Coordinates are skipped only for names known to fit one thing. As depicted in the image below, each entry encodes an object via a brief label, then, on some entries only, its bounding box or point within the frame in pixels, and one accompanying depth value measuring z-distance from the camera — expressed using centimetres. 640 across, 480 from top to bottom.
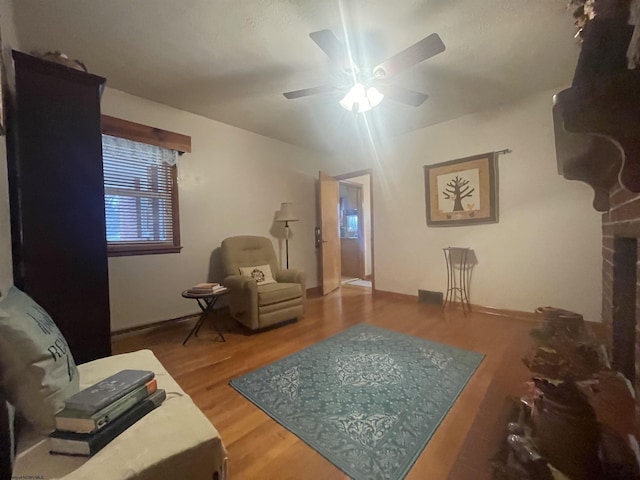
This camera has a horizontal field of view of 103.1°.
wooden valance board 251
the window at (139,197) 259
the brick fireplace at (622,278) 134
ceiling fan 162
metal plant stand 331
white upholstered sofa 65
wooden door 430
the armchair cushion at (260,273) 310
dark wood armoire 132
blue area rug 120
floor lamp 367
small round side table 242
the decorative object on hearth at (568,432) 92
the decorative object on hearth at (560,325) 187
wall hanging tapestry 309
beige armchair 265
